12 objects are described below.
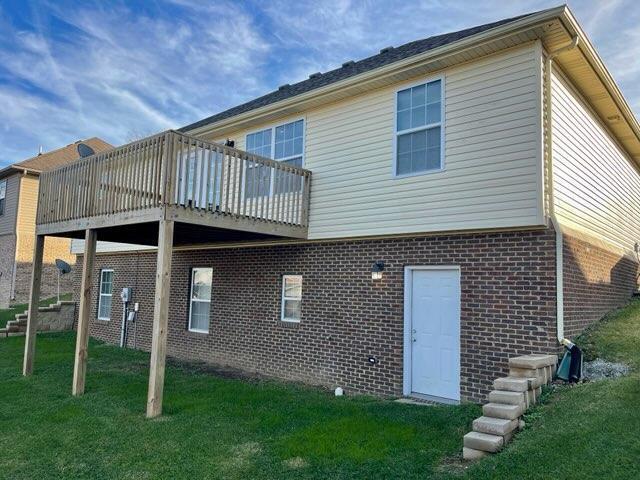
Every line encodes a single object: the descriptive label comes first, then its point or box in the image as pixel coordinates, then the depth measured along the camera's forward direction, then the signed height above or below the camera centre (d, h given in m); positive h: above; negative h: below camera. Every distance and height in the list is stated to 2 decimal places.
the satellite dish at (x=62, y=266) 15.34 +0.36
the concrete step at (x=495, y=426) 4.75 -1.40
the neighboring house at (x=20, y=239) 21.70 +1.80
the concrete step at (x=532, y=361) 5.58 -0.84
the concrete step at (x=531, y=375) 5.55 -1.00
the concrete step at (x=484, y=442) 4.59 -1.51
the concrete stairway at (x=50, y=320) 15.42 -1.54
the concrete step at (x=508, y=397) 5.14 -1.18
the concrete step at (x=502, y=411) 4.95 -1.29
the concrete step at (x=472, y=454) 4.62 -1.64
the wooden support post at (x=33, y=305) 9.54 -0.63
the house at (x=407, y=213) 6.64 +1.26
